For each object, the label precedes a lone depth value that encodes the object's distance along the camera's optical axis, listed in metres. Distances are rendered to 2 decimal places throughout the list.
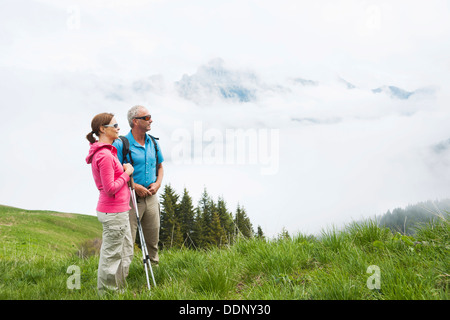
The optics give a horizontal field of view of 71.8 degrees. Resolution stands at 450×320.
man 5.79
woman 4.39
